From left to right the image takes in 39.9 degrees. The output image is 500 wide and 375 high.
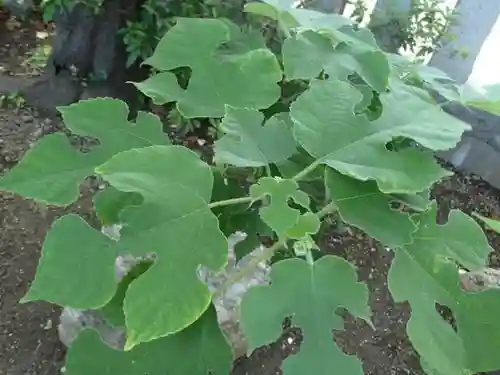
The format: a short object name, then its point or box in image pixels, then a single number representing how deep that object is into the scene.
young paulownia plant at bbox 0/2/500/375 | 0.74
